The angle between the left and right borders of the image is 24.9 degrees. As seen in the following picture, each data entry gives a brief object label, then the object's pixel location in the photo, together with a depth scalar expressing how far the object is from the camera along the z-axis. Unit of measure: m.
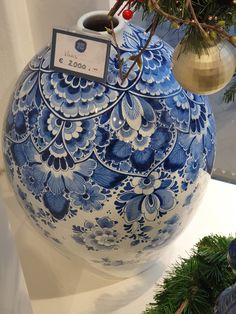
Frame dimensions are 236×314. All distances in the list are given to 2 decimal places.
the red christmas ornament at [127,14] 0.47
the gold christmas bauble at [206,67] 0.44
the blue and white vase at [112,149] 0.62
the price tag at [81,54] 0.61
